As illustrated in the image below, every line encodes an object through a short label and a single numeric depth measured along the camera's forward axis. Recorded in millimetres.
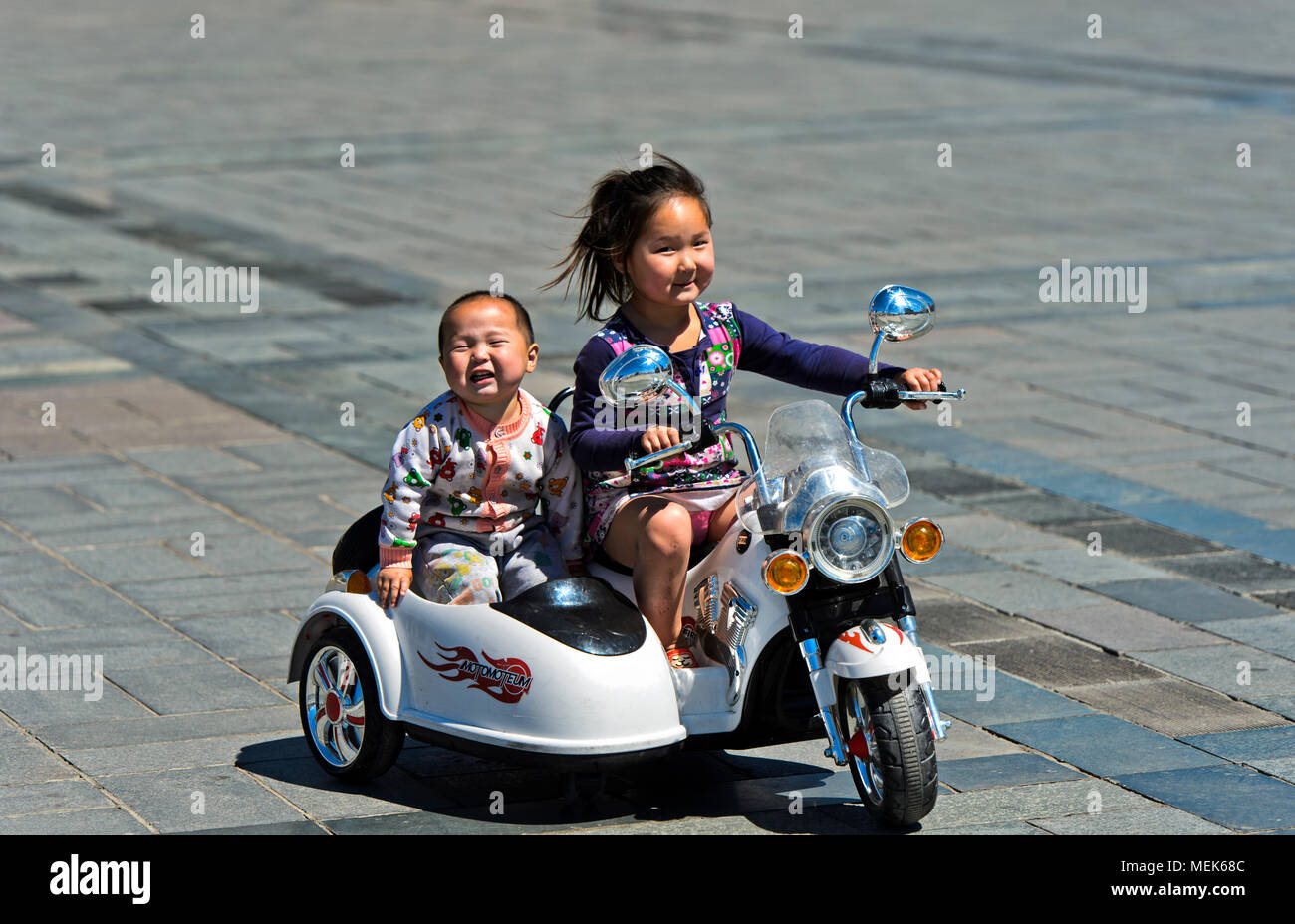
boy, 8133
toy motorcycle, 7555
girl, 8086
